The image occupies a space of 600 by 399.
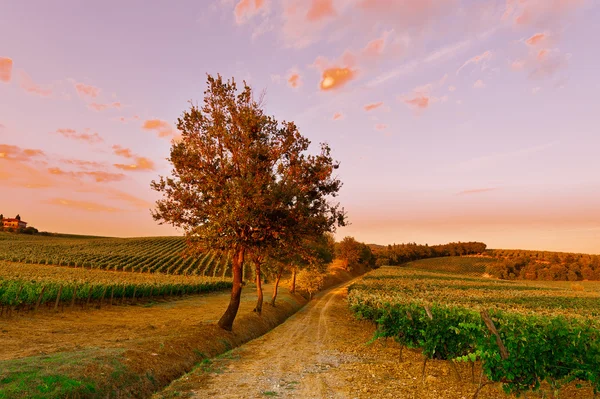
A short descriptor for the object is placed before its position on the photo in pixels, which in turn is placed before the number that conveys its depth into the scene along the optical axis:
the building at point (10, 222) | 188.00
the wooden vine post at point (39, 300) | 27.01
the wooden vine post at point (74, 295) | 30.22
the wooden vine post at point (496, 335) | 10.58
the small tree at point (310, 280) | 55.66
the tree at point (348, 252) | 120.25
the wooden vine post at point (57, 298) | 28.45
